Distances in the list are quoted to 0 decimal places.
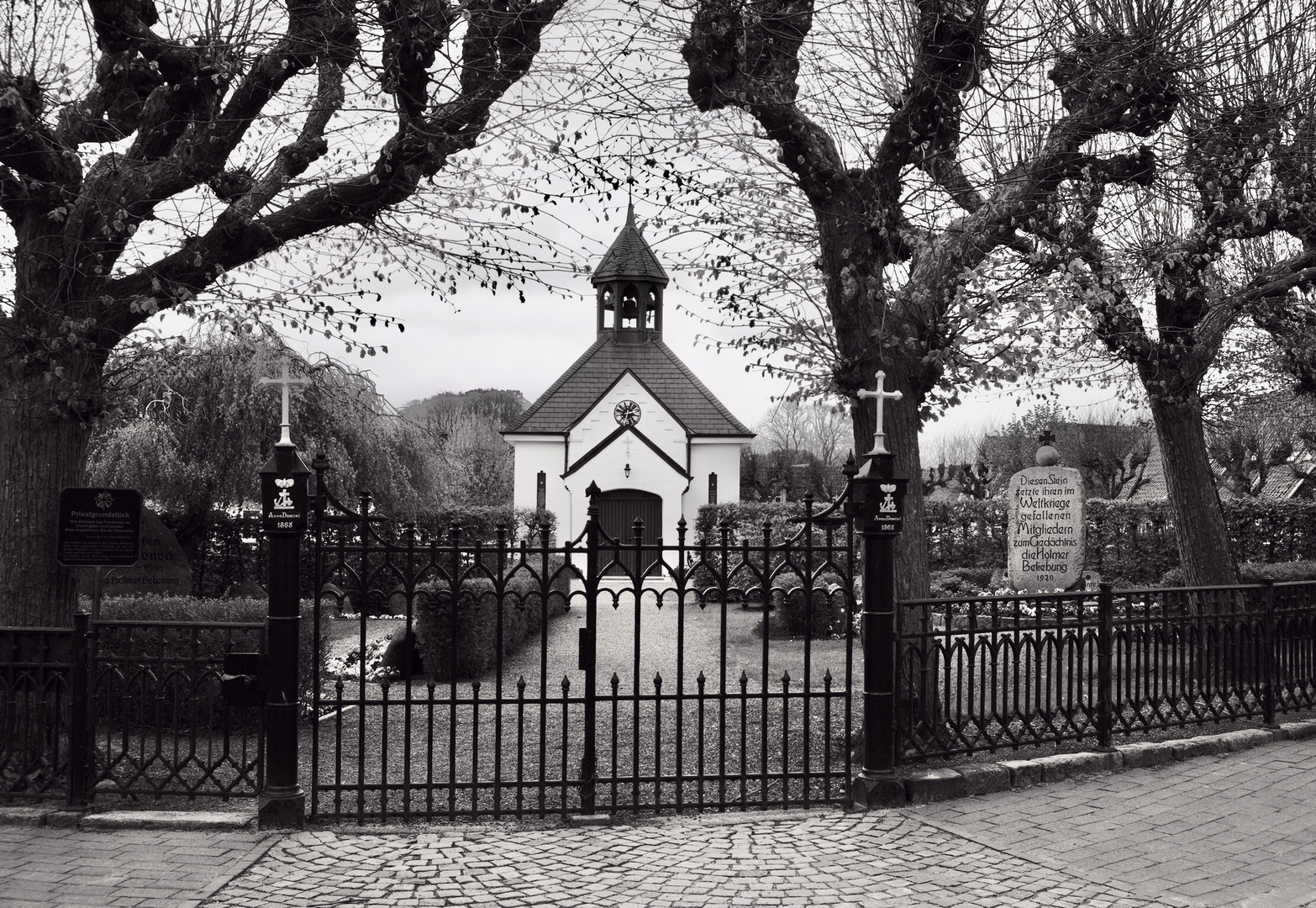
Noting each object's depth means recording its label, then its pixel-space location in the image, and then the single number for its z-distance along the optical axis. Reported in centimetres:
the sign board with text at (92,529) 721
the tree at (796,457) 4434
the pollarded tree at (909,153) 794
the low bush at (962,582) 1955
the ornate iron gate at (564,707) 645
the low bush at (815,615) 1549
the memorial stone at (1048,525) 1419
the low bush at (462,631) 1196
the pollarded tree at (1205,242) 977
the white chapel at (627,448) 3198
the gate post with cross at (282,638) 629
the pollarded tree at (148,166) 733
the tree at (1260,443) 2222
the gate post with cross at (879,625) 679
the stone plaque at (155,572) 1339
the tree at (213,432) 1628
